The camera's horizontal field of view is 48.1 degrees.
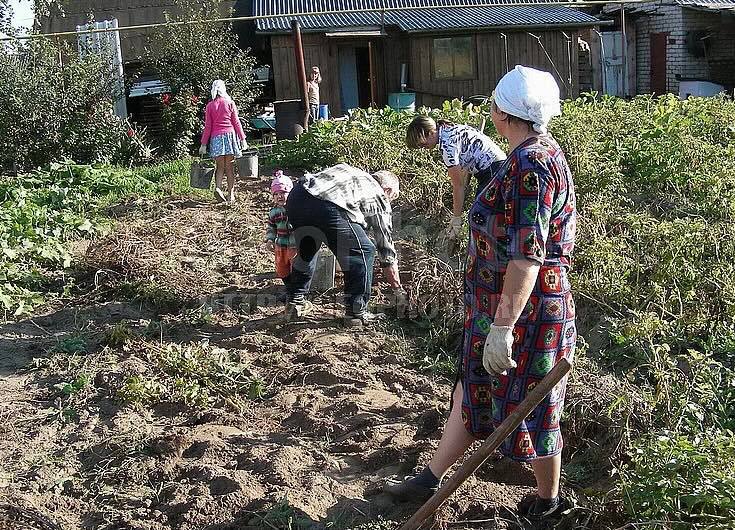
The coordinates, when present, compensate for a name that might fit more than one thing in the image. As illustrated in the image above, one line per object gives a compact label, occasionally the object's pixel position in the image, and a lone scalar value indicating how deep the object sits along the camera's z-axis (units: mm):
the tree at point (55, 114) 11828
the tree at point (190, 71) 13461
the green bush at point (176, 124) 13398
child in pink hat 5371
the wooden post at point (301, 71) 12758
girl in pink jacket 8898
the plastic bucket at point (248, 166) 9836
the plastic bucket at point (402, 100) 17609
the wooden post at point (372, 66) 18391
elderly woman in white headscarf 2506
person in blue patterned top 5266
